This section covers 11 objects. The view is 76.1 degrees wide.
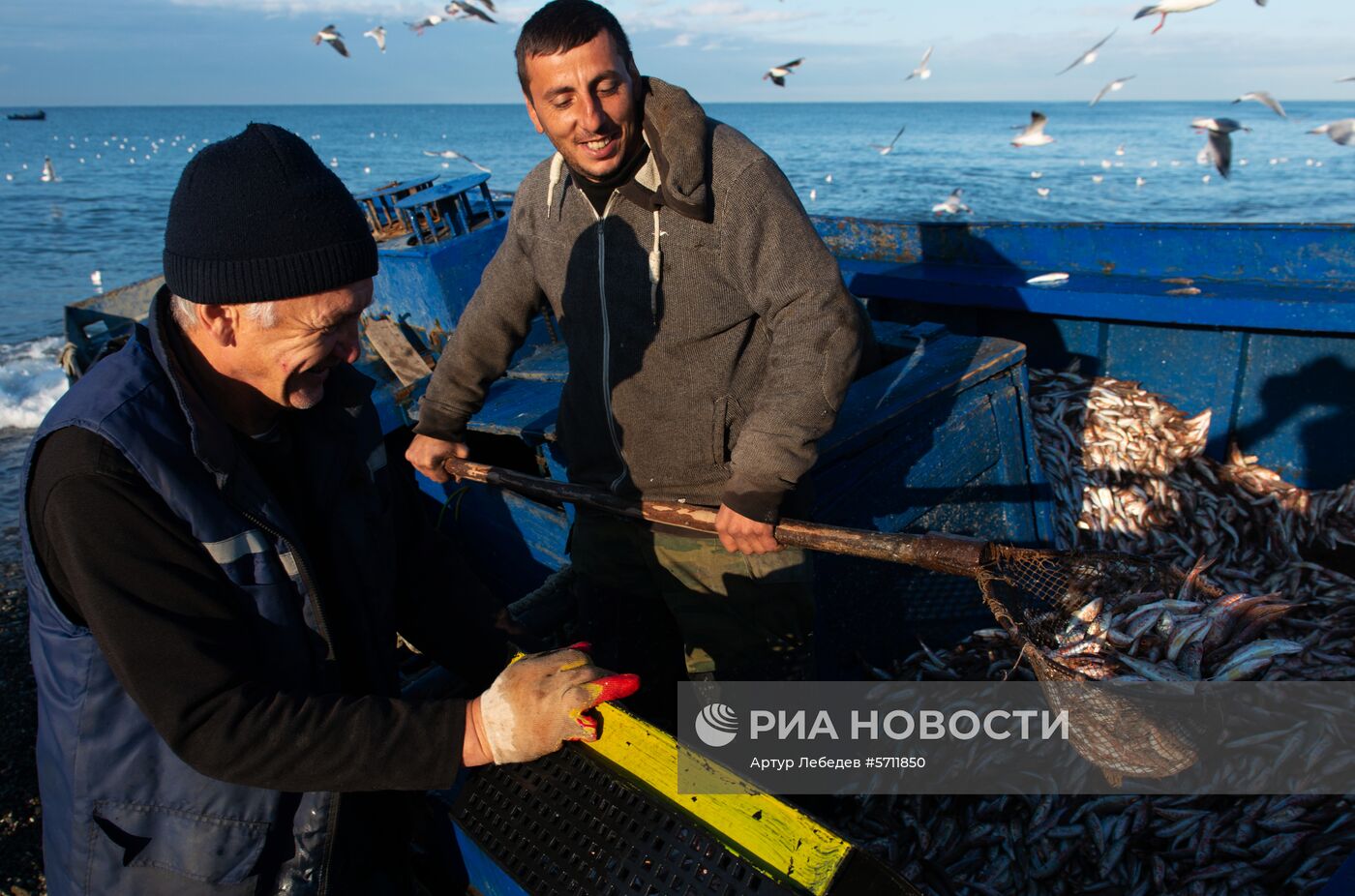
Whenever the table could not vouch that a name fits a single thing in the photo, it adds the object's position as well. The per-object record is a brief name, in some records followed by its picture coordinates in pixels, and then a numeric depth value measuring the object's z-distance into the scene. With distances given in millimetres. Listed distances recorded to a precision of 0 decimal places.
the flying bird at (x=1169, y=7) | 5930
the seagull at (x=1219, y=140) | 6691
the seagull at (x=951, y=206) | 14992
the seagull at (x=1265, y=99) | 6862
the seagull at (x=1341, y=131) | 6535
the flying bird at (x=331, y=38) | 10168
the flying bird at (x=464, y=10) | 9094
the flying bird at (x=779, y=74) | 9523
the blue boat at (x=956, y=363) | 3949
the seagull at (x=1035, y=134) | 10031
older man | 1580
